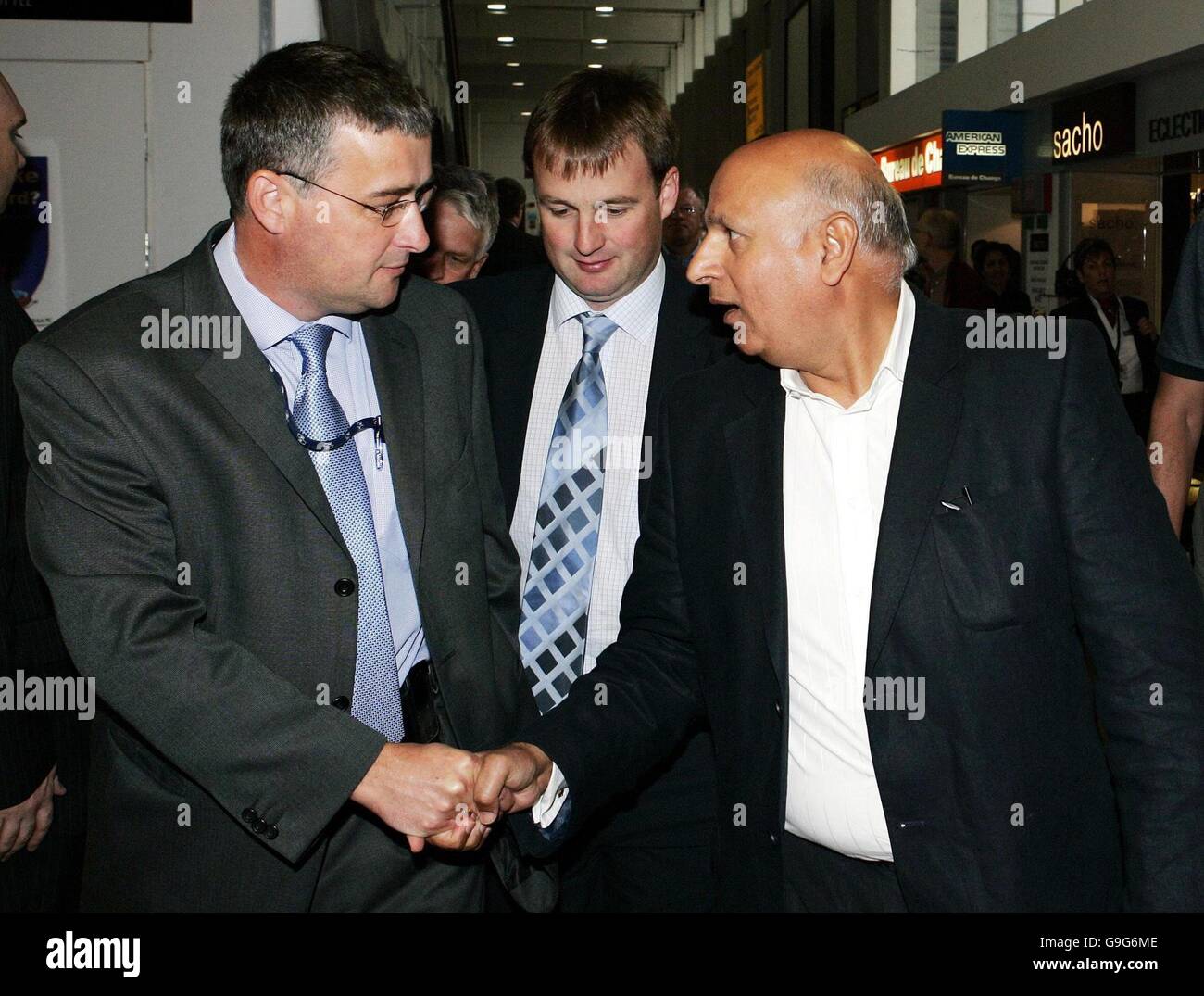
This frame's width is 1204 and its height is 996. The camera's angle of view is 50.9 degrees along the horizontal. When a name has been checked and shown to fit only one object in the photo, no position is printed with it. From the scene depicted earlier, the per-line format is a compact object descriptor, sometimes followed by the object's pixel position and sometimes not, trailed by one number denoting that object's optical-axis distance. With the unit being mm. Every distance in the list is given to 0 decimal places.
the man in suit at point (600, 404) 2891
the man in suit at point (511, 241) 6035
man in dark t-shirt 3674
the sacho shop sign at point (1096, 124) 11805
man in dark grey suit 2066
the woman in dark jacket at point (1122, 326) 8648
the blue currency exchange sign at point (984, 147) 13852
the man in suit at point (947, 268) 8664
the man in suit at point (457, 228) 4242
